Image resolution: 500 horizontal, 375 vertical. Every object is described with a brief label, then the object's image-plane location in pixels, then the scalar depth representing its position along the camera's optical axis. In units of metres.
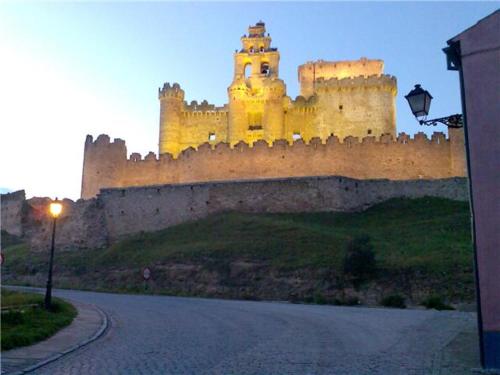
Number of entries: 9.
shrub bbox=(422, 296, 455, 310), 20.89
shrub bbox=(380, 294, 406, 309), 22.15
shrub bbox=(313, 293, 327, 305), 23.65
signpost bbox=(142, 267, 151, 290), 29.81
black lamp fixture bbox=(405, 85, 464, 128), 10.88
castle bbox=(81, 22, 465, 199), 42.38
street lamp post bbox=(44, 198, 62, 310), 17.69
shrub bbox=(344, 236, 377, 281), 24.64
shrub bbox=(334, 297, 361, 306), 23.23
